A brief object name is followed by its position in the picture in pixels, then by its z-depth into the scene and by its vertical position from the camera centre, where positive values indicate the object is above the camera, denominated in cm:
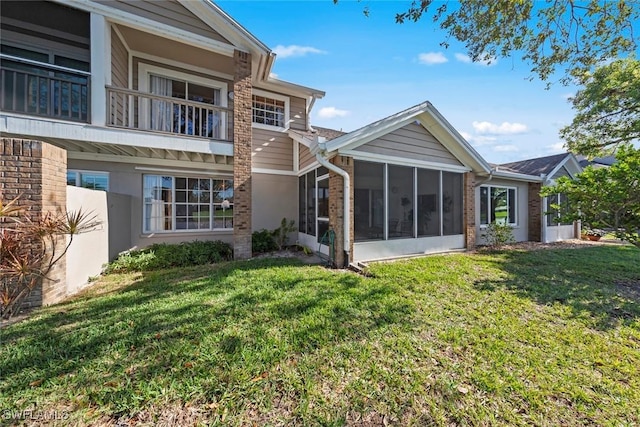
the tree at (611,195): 594 +43
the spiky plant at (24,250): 400 -57
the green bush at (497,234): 1070 -87
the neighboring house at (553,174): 1209 +187
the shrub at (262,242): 903 -99
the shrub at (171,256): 692 -121
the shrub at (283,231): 974 -67
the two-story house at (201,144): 672 +199
